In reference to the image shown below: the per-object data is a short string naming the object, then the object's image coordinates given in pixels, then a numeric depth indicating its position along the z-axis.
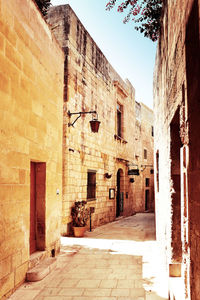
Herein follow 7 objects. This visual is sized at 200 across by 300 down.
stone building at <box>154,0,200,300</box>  1.95
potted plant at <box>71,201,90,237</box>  8.35
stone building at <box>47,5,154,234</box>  8.59
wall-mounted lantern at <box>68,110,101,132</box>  8.31
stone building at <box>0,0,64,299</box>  3.86
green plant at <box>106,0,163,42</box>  5.96
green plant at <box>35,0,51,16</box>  6.16
